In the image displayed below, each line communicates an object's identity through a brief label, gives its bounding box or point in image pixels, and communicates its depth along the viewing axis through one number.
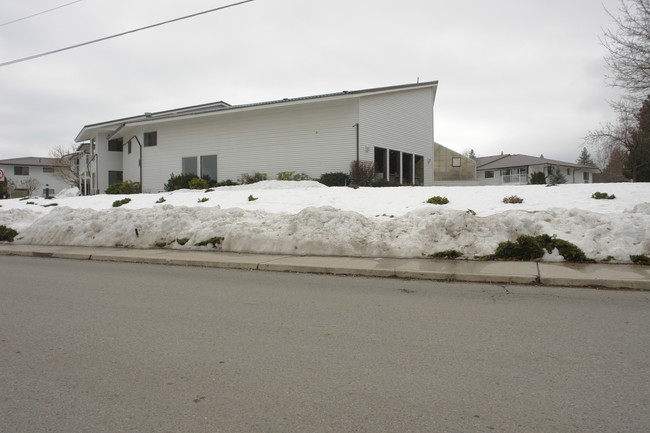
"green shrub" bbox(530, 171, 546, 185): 28.34
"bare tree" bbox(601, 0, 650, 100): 13.24
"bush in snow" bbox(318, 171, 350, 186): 23.09
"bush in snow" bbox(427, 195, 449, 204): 12.80
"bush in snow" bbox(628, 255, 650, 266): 8.20
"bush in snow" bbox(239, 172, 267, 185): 25.39
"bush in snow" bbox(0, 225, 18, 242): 15.01
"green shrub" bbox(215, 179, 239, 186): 25.98
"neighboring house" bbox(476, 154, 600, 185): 49.28
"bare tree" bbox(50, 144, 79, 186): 64.79
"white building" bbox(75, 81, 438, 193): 23.98
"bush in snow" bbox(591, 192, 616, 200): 11.63
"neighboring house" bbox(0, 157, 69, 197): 70.81
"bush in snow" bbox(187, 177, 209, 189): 25.19
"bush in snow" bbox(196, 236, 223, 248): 11.67
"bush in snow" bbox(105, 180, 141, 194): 29.36
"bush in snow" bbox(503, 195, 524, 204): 12.18
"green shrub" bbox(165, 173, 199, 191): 27.00
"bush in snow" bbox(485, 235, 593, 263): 8.86
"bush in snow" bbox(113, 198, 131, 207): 17.98
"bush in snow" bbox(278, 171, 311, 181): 24.00
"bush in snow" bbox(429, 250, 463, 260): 9.41
